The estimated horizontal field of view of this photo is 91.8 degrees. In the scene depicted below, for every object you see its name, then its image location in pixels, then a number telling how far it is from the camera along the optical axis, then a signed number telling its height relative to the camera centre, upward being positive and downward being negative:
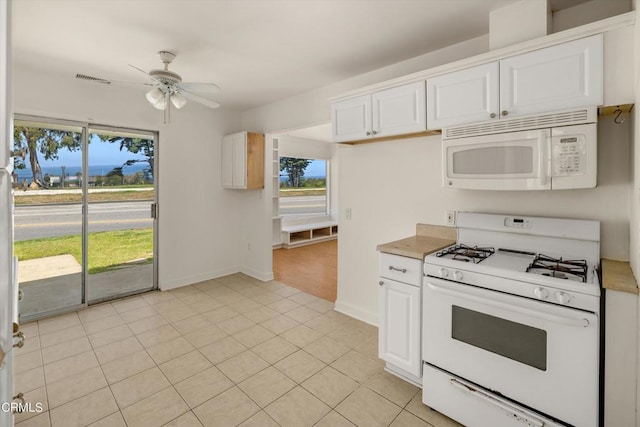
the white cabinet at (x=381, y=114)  2.40 +0.82
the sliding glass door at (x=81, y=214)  3.29 -0.05
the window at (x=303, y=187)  7.34 +0.60
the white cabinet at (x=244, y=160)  4.38 +0.72
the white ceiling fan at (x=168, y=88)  2.55 +1.05
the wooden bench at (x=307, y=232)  6.97 -0.54
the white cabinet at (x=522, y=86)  1.69 +0.78
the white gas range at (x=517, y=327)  1.49 -0.63
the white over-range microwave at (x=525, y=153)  1.72 +0.36
